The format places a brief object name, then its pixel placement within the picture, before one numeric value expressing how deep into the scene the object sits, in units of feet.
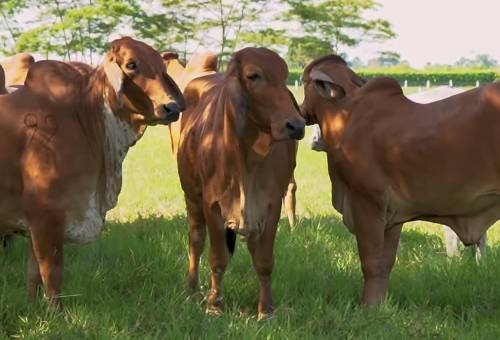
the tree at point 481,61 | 423.15
